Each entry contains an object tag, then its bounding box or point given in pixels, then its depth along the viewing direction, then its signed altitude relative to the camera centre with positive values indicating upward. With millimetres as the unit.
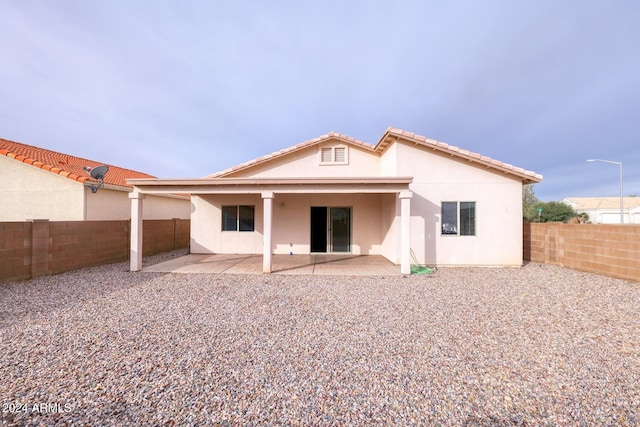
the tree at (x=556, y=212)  34656 +1119
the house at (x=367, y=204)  8391 +609
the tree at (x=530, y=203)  35188 +2557
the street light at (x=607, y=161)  19156 +4608
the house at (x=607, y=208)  36703 +2006
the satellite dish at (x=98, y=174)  9953 +1685
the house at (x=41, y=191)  9906 +993
